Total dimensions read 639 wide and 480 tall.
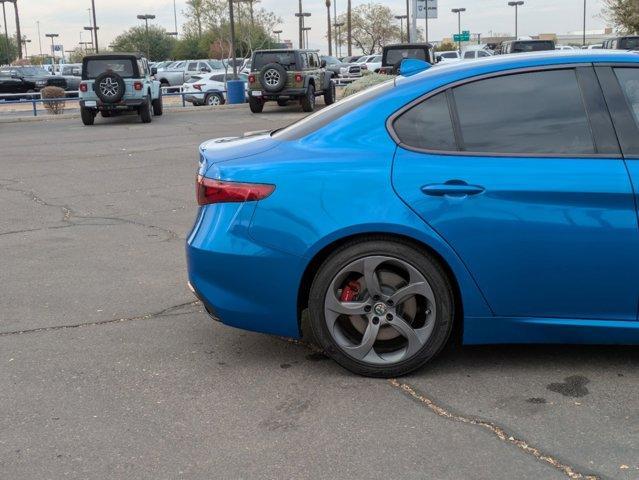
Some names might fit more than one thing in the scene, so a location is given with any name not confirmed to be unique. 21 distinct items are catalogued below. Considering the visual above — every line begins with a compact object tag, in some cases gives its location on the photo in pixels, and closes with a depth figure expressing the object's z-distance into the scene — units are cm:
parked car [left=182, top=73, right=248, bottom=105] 2988
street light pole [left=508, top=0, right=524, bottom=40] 8361
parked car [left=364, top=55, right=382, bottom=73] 4747
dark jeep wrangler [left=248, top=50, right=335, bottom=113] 2288
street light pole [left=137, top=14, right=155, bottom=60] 6556
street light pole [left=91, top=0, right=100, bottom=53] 5487
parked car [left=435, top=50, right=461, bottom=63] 4754
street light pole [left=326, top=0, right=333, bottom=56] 7919
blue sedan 393
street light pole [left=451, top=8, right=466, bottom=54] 8525
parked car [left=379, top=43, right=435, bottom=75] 2620
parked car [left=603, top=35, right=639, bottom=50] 2675
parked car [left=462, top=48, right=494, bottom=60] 4244
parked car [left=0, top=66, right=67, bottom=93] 3725
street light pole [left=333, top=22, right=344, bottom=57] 9731
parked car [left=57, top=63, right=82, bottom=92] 3941
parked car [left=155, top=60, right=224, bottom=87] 4094
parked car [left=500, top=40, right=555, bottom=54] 2922
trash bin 2809
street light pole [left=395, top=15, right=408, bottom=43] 8862
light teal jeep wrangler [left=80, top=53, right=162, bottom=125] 2053
